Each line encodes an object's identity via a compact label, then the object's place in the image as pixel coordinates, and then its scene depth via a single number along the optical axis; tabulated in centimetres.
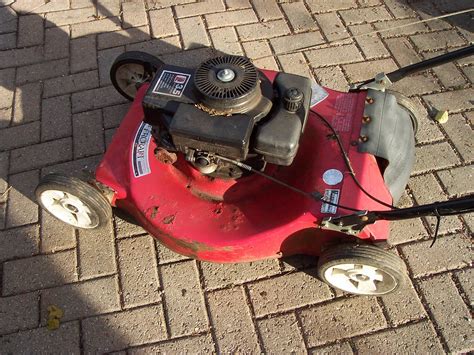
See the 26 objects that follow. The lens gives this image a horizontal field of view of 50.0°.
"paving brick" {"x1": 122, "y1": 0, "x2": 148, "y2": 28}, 333
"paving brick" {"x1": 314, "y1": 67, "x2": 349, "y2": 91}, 293
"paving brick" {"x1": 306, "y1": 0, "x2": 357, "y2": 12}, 340
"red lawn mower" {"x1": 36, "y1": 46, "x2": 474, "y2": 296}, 174
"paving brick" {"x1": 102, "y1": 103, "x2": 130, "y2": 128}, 277
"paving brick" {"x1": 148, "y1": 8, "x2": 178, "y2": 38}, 325
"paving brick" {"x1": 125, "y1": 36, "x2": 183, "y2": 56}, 315
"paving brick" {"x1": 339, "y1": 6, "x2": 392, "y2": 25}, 332
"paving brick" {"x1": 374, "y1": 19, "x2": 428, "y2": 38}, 323
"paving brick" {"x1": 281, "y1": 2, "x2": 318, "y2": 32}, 327
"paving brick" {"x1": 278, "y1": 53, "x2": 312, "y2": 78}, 300
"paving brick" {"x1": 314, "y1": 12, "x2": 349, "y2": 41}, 321
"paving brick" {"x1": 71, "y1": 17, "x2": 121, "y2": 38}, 329
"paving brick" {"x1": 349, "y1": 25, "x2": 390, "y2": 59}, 310
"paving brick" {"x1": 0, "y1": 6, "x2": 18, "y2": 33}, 336
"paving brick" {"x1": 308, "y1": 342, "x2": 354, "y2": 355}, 200
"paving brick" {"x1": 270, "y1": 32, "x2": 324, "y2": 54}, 314
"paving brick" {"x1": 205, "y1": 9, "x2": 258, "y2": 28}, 329
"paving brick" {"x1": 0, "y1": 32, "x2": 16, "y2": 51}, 324
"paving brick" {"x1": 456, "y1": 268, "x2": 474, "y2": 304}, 214
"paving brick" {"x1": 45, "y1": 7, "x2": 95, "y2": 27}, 335
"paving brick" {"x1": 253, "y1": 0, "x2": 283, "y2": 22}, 334
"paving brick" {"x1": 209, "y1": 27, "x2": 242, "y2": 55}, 313
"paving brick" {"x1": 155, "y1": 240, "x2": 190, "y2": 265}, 226
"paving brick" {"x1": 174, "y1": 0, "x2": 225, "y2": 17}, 337
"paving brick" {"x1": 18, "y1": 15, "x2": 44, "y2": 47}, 325
